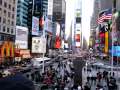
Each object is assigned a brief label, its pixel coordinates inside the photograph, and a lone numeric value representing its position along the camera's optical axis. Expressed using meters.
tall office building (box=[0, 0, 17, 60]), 34.93
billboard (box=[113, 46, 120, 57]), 40.93
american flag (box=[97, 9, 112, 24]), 41.09
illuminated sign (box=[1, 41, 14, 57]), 34.11
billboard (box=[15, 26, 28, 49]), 42.54
